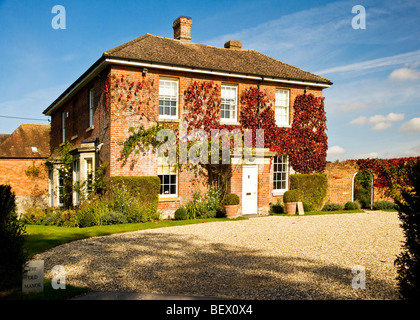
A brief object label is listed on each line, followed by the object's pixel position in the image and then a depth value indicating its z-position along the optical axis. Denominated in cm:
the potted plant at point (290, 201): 1742
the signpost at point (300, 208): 1729
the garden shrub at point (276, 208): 1798
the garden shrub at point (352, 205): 1961
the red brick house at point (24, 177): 2528
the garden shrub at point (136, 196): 1437
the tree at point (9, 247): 554
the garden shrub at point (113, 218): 1370
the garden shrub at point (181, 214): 1534
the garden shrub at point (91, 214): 1353
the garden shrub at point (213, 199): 1655
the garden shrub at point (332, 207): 1934
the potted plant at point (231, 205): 1560
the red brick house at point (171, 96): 1556
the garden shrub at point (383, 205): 1960
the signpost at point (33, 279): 556
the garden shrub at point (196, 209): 1582
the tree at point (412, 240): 431
